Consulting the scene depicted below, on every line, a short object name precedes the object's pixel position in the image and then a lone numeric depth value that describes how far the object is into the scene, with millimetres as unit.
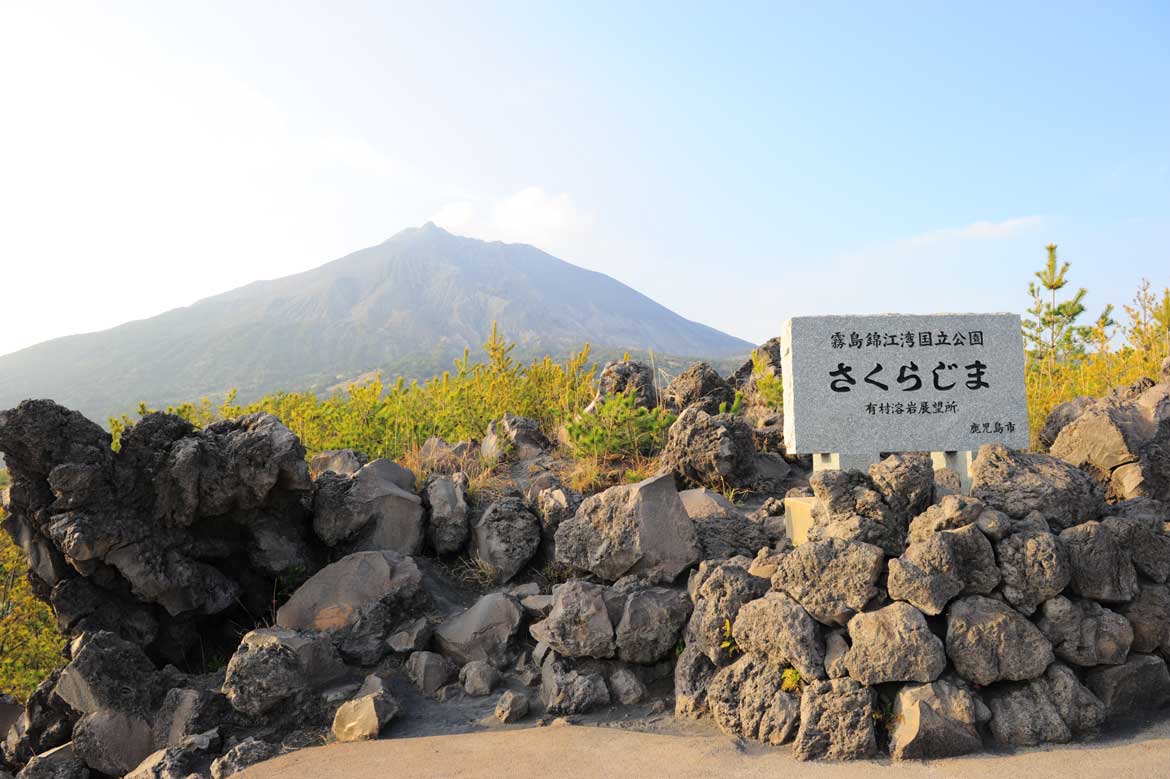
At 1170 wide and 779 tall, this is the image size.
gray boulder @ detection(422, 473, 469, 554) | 6539
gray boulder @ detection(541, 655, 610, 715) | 4730
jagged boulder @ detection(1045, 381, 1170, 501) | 6090
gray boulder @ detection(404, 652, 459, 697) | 5121
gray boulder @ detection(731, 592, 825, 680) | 4270
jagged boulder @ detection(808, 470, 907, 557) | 4598
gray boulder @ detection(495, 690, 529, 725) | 4691
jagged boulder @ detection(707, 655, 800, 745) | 4215
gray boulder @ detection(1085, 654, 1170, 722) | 4223
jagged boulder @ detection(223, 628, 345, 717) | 4781
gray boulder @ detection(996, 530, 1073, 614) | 4242
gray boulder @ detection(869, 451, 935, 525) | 4809
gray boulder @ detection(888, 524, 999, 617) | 4172
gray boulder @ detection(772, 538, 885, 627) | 4309
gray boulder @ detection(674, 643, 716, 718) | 4609
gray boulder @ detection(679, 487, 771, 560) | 5828
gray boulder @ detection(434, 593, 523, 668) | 5328
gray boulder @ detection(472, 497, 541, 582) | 6246
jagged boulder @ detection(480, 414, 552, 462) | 8211
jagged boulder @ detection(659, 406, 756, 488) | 6883
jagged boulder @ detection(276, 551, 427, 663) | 5520
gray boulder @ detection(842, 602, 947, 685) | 4055
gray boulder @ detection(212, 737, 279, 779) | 4348
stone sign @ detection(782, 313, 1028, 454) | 6133
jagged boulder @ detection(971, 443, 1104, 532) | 4809
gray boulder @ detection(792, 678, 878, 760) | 3986
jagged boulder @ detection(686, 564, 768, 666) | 4680
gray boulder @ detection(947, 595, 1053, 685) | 4082
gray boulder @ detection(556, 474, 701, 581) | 5430
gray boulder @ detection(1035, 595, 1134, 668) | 4223
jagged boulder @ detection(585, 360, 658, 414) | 9305
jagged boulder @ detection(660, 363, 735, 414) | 9250
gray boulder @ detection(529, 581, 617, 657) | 4914
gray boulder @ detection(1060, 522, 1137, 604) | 4340
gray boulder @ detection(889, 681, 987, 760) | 3914
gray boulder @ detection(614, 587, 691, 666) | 4926
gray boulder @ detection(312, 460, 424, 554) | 6383
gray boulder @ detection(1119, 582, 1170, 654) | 4348
